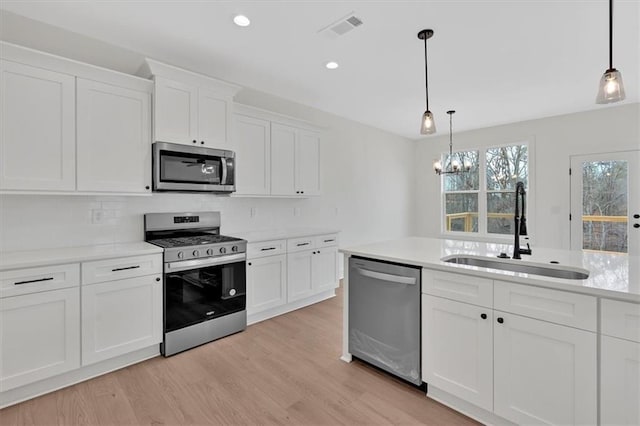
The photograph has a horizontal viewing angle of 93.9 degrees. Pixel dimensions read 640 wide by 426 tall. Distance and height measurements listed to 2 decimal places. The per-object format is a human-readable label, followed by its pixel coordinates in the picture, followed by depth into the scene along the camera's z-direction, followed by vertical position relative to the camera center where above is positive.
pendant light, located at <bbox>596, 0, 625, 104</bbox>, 1.58 +0.66
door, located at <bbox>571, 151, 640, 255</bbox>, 4.27 +0.15
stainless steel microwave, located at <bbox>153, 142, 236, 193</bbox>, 2.63 +0.41
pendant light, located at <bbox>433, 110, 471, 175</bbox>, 4.51 +0.70
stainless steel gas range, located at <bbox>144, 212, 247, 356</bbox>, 2.53 -0.63
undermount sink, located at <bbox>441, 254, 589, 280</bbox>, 1.78 -0.36
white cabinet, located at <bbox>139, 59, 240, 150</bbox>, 2.62 +0.99
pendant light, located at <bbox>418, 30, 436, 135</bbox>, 2.45 +0.75
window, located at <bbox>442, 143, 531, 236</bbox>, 5.45 +0.42
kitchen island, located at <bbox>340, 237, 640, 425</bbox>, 1.33 -0.66
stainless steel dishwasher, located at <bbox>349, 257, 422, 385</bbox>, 2.01 -0.75
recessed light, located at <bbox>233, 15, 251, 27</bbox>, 2.31 +1.51
